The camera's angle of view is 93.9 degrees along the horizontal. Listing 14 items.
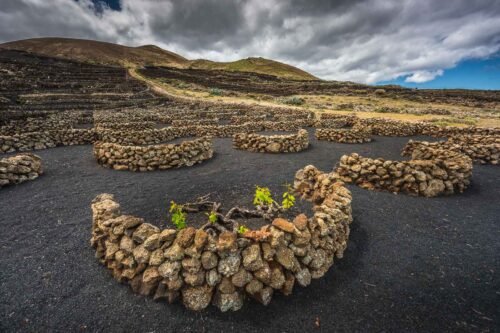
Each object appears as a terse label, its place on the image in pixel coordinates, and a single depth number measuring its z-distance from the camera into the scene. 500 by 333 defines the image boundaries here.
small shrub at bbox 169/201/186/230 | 4.87
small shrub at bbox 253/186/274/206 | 5.43
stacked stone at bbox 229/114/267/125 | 23.15
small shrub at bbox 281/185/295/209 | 5.82
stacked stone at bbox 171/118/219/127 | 20.62
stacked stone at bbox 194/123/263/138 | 18.49
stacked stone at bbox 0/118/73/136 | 16.96
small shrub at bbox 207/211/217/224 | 5.25
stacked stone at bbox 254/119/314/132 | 21.84
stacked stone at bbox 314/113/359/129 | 23.38
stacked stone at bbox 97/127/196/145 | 15.12
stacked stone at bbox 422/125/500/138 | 15.91
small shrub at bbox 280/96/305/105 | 41.97
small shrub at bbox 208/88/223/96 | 48.94
